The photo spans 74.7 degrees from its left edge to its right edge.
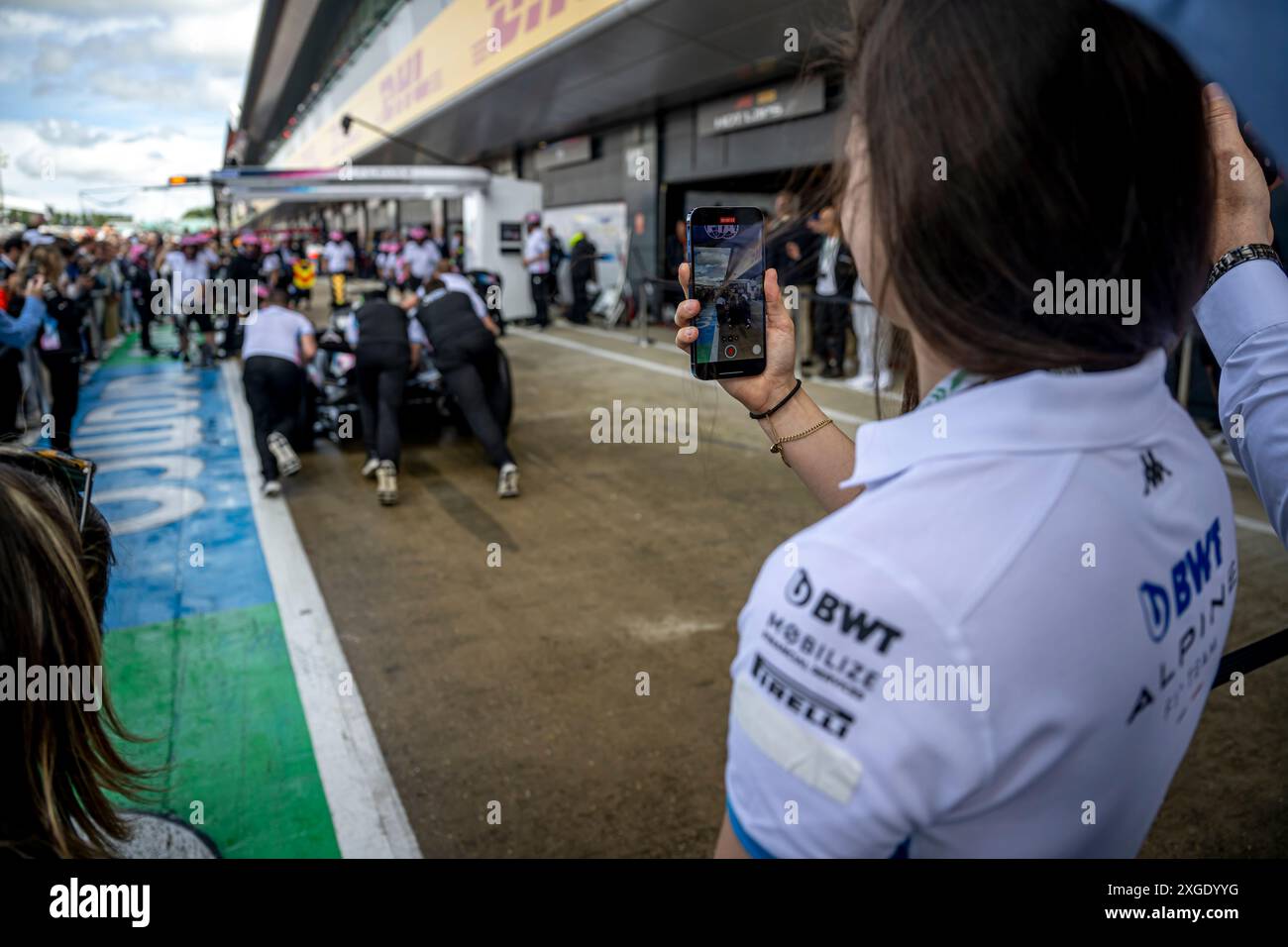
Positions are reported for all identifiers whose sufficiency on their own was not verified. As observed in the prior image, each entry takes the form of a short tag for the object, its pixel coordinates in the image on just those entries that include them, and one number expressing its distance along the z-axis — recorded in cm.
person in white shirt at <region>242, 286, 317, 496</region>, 675
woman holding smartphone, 66
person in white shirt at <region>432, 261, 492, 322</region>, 698
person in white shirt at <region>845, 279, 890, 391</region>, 1003
